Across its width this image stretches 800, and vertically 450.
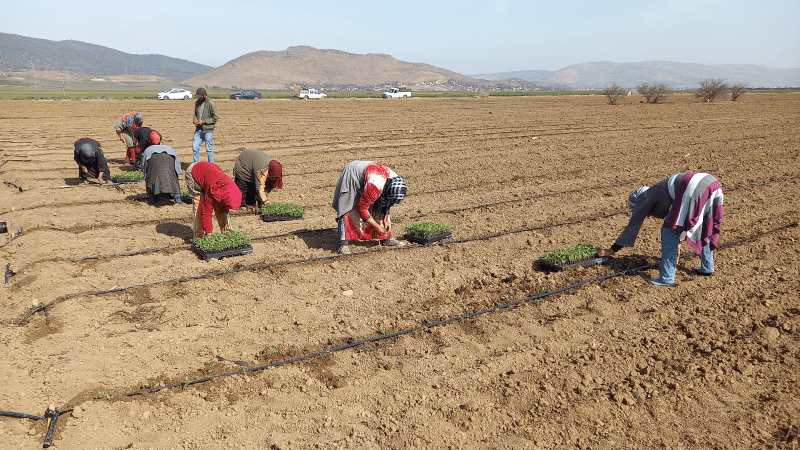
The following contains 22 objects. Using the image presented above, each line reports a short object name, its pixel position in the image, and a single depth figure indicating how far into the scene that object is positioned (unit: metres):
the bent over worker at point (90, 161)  10.48
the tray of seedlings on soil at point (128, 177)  10.98
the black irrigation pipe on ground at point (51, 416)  3.82
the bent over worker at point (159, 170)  9.01
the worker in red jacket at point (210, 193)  6.87
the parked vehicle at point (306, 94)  47.69
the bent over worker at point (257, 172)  8.54
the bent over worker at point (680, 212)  5.66
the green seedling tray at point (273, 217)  8.64
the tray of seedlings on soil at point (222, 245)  6.86
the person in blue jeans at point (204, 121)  10.80
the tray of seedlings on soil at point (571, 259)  6.50
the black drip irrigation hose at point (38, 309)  5.41
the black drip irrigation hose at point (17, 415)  3.94
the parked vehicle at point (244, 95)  46.24
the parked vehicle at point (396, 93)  51.75
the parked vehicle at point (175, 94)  45.47
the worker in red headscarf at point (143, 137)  11.24
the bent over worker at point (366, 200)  6.48
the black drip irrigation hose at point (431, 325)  4.44
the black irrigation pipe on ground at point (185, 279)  5.50
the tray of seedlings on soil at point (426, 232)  7.43
